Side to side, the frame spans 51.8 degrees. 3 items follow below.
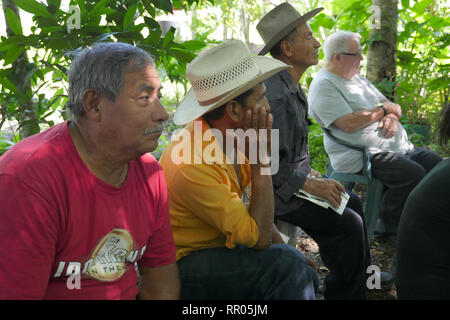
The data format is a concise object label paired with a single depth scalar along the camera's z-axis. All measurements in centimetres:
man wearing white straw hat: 190
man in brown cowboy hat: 260
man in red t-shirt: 131
